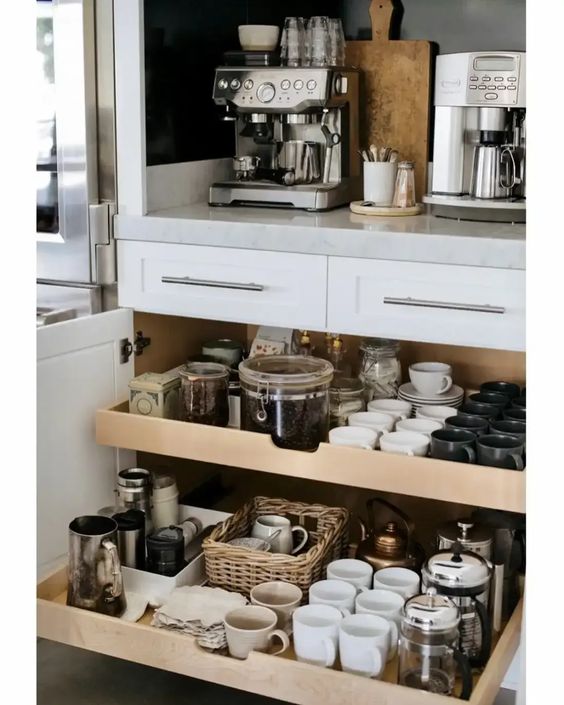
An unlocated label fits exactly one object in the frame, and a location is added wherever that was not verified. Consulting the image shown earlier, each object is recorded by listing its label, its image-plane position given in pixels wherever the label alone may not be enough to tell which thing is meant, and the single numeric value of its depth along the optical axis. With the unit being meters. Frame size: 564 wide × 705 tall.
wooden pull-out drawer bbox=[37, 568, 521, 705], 1.68
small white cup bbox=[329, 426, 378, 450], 2.02
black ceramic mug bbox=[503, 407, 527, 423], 2.07
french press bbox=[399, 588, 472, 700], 1.69
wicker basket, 2.00
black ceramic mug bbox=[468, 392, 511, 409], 2.15
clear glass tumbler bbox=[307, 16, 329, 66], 2.38
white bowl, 2.43
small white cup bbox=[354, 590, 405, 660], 1.82
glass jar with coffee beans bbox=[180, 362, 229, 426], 2.21
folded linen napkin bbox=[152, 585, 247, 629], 1.89
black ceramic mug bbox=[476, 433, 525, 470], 1.91
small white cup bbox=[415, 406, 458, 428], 2.17
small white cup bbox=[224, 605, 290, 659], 1.81
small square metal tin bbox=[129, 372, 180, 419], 2.23
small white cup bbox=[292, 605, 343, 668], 1.76
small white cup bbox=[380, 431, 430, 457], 1.99
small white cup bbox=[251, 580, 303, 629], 1.95
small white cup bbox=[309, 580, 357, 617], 1.87
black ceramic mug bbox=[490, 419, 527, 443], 1.97
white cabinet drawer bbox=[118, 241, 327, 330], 2.07
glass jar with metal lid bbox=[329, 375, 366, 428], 2.22
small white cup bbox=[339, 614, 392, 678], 1.73
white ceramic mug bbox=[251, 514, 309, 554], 2.13
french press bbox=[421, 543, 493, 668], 1.79
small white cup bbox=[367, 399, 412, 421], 2.18
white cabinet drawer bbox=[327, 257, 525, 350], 1.91
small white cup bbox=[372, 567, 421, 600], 1.92
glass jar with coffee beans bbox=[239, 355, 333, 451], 2.11
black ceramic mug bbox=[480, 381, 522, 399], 2.23
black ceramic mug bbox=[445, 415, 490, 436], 2.01
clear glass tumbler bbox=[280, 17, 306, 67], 2.39
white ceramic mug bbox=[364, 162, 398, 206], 2.31
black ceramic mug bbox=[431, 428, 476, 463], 1.94
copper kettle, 2.06
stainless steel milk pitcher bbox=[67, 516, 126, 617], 1.93
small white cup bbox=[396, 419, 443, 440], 2.10
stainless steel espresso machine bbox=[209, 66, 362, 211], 2.29
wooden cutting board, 2.46
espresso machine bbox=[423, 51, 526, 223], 2.14
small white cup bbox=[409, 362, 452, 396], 2.25
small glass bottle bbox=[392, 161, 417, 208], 2.30
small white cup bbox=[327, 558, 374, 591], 1.96
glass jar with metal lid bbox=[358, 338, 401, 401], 2.32
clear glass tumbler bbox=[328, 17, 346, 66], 2.39
